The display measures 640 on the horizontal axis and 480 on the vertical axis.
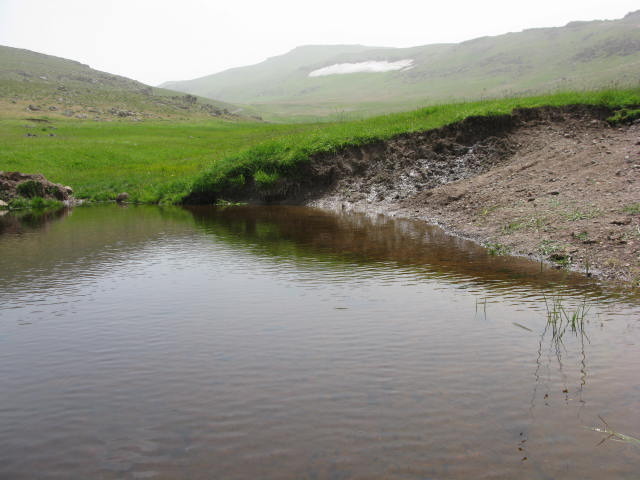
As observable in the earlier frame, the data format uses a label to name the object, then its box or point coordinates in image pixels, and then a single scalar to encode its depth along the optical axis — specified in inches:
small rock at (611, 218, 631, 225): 548.0
